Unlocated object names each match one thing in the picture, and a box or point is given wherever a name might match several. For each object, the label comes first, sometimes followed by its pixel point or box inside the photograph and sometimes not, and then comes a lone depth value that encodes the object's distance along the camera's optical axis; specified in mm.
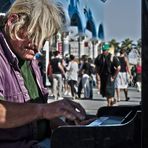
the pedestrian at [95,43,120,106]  13328
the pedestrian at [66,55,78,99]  19125
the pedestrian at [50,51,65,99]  17875
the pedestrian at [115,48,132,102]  15922
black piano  1968
